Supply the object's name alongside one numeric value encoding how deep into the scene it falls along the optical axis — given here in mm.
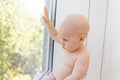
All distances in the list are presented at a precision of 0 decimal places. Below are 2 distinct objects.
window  1484
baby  1342
